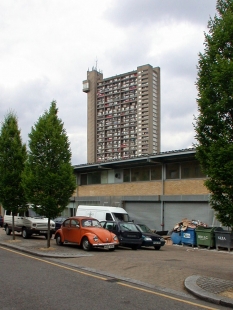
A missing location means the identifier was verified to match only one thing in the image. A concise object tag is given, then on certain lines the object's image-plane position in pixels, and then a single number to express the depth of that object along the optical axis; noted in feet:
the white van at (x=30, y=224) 76.54
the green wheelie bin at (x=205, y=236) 70.08
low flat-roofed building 86.84
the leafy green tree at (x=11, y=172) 71.92
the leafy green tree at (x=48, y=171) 58.85
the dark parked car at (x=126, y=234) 63.67
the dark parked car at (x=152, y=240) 66.39
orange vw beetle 55.93
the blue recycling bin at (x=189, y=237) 73.61
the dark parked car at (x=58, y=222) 96.12
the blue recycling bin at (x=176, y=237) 76.89
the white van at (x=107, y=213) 81.91
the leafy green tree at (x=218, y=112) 30.76
